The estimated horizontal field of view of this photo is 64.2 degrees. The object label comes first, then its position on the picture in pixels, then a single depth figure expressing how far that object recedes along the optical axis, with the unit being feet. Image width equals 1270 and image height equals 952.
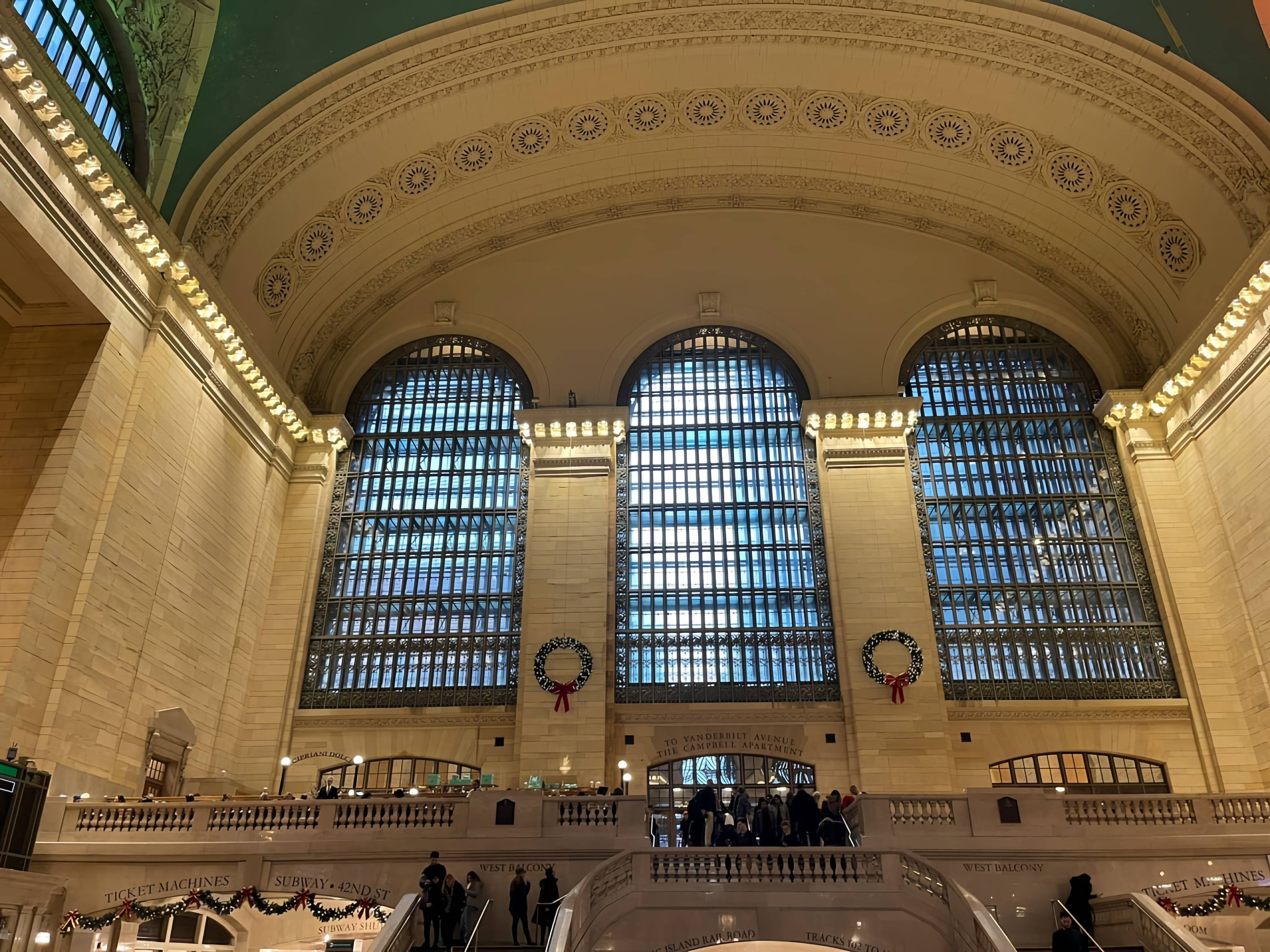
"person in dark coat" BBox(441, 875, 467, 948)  40.11
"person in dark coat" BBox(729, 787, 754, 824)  52.85
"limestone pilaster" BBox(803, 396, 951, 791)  69.26
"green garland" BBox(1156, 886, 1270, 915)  43.09
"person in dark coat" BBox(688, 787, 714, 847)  51.13
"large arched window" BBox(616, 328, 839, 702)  74.95
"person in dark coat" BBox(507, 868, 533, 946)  41.75
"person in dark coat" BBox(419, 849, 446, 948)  40.37
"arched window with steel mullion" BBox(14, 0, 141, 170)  59.31
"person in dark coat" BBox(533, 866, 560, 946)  40.93
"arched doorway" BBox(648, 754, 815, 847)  70.69
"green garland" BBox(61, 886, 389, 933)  44.86
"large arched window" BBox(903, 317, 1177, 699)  73.41
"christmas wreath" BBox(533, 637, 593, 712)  71.97
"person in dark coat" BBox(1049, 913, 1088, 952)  37.55
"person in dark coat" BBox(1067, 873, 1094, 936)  41.29
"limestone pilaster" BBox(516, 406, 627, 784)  70.59
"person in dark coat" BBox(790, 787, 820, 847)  51.16
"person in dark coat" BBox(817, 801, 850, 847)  48.80
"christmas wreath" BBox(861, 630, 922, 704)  70.85
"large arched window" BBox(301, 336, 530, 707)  75.66
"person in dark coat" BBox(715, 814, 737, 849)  50.34
